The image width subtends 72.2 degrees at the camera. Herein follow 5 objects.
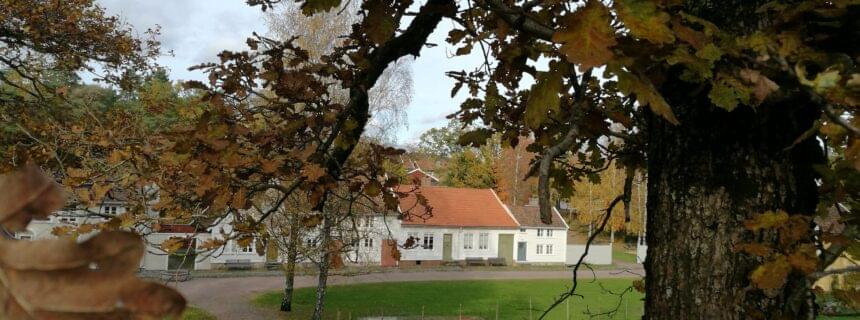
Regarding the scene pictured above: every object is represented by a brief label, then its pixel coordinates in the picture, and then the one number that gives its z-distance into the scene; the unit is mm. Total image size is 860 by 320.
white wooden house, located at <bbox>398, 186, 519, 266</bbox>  36812
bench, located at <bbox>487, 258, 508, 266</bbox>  39656
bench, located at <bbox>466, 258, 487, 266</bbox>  38594
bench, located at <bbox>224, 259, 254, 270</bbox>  30694
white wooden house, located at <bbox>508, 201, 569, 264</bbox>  40969
